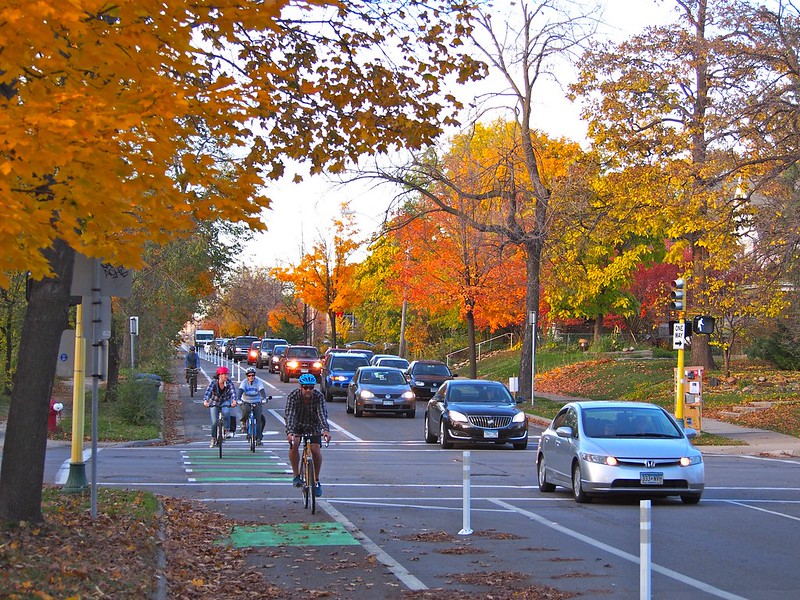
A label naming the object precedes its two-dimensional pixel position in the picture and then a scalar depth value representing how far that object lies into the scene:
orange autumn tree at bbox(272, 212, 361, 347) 74.62
